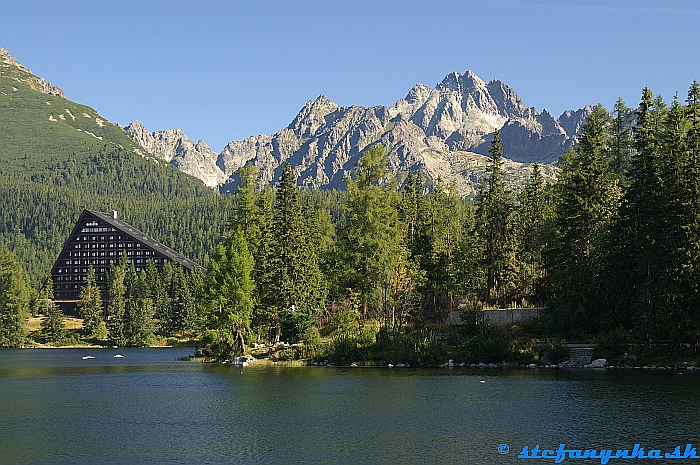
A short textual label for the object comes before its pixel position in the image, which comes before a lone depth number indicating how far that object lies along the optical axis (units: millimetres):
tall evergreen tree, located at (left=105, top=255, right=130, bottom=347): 157375
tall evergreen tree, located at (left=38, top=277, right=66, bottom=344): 158625
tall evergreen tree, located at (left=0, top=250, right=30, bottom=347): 151750
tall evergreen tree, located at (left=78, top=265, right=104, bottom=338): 166875
